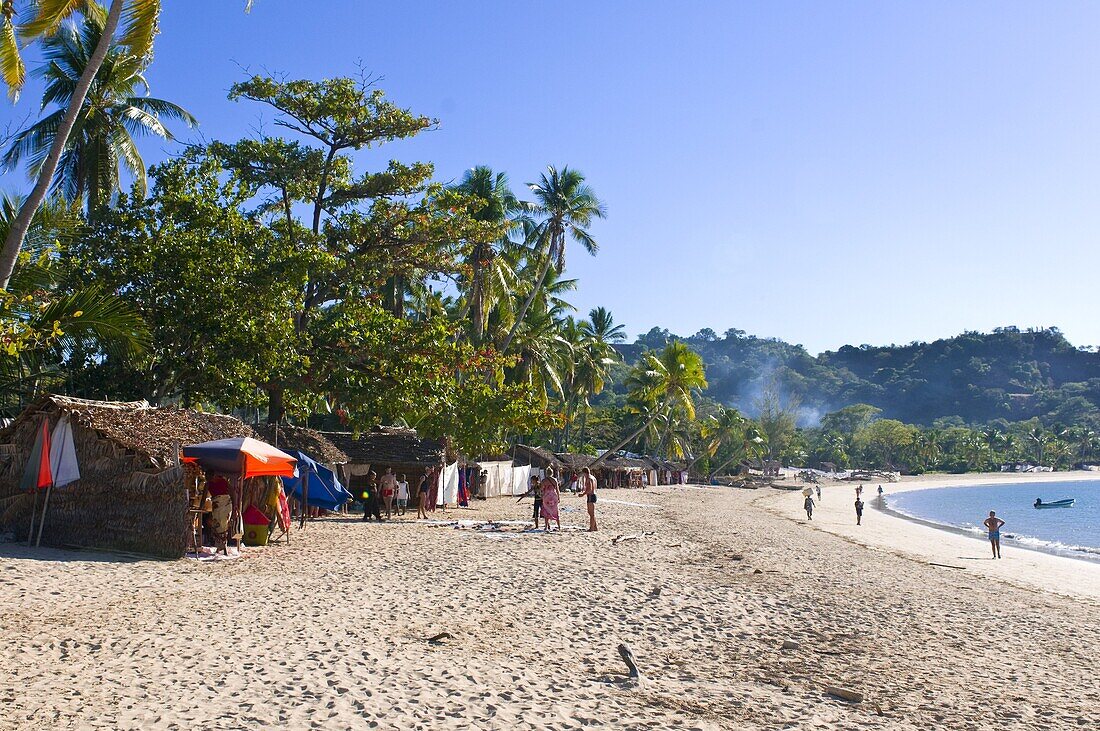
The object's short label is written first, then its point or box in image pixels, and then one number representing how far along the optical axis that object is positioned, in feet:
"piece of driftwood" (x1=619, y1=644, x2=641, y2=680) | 23.53
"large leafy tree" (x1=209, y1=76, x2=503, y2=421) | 67.41
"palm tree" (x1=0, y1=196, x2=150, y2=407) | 27.90
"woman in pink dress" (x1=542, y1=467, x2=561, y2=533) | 60.44
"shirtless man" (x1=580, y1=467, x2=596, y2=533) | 61.52
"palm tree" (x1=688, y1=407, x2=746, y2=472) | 276.82
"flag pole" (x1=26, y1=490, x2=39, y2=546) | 39.63
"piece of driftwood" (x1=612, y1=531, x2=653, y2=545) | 56.57
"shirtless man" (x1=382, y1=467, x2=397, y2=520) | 67.87
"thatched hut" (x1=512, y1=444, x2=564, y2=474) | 142.10
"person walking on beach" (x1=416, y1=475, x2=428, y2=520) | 70.59
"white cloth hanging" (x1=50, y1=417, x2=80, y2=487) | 39.14
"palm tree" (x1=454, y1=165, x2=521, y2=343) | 96.89
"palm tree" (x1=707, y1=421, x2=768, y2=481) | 290.97
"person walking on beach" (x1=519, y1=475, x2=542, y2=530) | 64.85
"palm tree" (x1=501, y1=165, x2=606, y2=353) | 110.73
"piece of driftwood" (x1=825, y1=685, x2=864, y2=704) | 22.58
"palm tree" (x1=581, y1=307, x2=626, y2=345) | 184.14
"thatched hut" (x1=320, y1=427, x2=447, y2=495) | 75.56
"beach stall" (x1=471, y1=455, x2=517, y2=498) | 107.96
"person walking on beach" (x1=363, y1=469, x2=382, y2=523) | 67.10
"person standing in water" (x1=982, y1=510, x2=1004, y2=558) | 73.31
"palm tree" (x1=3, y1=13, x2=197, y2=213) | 67.62
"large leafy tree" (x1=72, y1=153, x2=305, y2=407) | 55.26
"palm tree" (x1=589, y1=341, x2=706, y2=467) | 169.27
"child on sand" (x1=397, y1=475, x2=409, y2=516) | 71.31
